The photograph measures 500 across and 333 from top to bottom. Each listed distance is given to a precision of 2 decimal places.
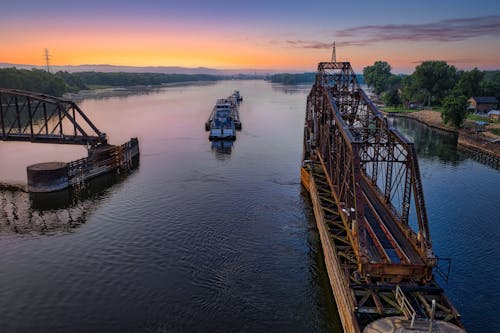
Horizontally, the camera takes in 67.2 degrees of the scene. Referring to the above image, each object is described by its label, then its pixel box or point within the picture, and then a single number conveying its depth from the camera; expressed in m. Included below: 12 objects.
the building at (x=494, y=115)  108.50
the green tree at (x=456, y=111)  100.88
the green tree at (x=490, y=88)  140.25
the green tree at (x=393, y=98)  157.50
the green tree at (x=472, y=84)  140.75
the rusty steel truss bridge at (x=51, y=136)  60.31
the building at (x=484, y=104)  127.19
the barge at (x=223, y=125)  91.50
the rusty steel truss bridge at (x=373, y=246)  22.94
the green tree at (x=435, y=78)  150.25
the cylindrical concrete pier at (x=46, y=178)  51.59
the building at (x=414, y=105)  156.43
